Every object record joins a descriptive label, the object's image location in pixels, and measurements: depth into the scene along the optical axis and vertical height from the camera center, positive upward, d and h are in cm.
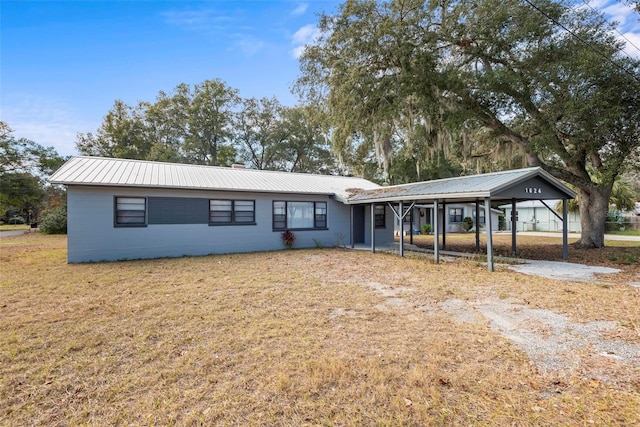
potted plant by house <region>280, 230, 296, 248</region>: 1315 -83
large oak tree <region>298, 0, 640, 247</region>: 1005 +474
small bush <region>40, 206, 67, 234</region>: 2175 -19
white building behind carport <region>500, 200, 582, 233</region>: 2438 -9
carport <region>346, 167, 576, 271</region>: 829 +80
